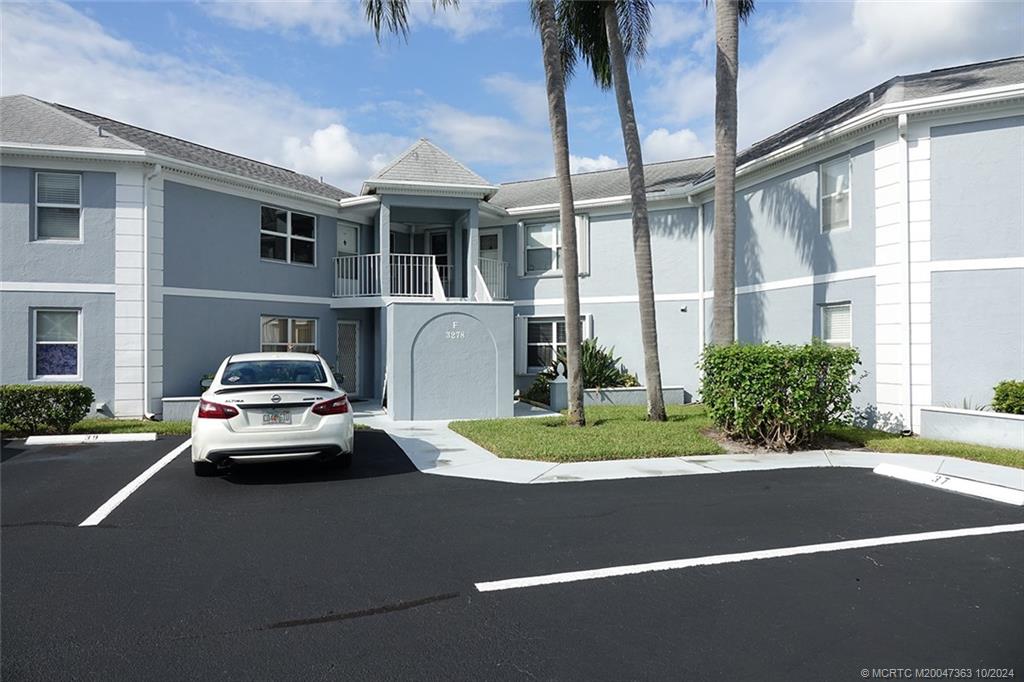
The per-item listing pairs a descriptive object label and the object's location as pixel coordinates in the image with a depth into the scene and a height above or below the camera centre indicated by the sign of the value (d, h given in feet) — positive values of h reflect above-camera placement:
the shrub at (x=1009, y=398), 32.55 -2.99
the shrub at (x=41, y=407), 36.35 -3.95
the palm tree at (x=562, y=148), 39.29 +12.00
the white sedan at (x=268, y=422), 24.39 -3.27
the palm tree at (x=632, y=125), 42.52 +15.00
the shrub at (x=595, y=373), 53.47 -2.92
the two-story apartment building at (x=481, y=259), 35.58 +6.07
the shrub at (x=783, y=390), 32.22 -2.61
